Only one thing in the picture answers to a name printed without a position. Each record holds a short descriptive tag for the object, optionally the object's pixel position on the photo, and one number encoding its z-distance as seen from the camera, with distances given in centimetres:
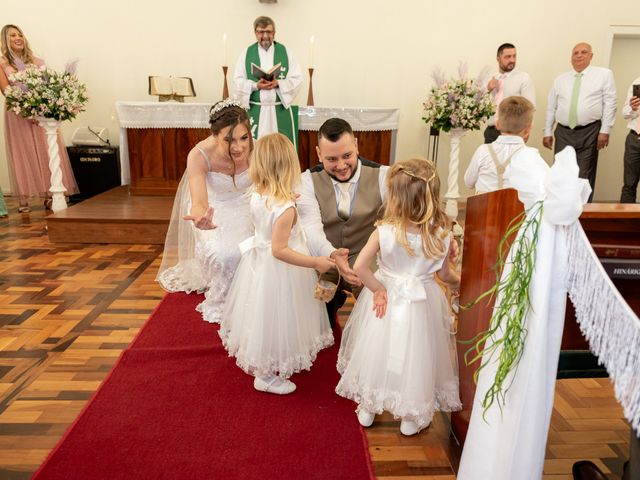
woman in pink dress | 608
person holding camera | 588
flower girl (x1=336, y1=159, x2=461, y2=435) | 203
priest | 578
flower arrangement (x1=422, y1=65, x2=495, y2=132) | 616
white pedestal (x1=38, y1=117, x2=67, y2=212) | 581
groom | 273
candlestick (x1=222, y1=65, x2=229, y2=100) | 636
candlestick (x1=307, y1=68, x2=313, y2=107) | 657
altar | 621
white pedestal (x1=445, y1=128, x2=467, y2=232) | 655
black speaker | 690
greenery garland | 141
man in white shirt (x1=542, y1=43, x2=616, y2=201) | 637
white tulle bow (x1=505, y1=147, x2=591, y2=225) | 133
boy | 344
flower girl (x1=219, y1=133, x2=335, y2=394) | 233
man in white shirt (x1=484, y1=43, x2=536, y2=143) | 654
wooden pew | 155
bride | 318
